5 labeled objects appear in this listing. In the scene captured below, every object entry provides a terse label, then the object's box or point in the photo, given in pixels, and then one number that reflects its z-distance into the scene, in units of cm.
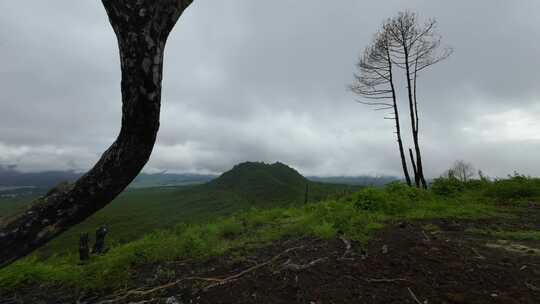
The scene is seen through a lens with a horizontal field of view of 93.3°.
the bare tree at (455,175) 1127
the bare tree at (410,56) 1402
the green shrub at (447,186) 1023
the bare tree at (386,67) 1486
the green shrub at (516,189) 913
